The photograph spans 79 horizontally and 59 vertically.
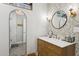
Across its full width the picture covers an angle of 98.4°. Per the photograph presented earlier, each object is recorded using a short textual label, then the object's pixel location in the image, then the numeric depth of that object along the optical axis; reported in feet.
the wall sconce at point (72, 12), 4.58
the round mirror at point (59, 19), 4.91
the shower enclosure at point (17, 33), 4.52
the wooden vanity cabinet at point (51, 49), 4.26
